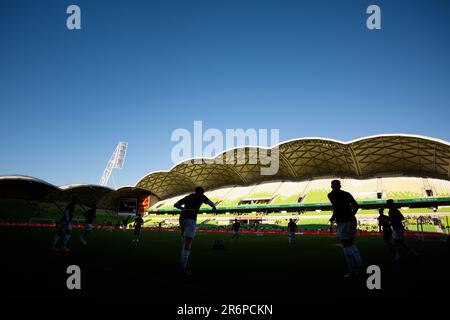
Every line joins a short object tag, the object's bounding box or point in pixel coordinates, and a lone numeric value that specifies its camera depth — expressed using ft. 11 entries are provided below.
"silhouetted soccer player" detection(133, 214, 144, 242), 65.20
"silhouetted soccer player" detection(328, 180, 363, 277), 22.16
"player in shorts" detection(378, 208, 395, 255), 35.88
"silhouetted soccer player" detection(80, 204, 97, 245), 54.96
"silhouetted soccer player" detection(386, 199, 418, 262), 32.78
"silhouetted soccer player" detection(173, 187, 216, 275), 23.67
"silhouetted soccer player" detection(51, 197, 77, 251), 37.73
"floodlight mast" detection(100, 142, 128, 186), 361.88
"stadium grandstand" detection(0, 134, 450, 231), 178.40
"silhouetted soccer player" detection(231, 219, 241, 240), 80.32
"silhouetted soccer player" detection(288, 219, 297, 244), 68.10
